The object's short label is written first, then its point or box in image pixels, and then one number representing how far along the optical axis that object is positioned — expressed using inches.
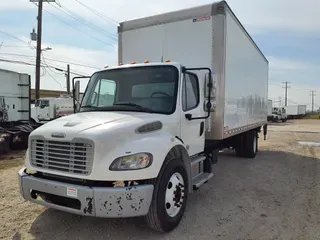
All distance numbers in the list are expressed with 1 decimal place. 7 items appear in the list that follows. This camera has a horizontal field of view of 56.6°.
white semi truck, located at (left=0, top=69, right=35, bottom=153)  471.6
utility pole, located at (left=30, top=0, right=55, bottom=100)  858.0
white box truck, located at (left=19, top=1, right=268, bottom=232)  140.8
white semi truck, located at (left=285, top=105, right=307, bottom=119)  2652.6
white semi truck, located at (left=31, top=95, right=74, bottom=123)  842.8
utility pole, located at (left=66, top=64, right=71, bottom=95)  1428.4
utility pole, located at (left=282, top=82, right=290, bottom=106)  3961.6
